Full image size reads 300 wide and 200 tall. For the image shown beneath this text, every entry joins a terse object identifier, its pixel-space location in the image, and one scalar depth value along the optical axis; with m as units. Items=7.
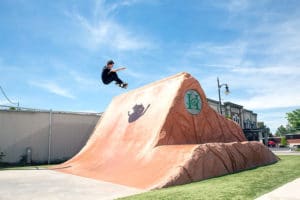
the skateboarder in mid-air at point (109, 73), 13.29
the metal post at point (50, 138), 20.14
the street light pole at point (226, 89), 23.90
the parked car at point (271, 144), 45.28
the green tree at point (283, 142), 42.53
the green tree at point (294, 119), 58.65
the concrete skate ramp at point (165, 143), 9.16
